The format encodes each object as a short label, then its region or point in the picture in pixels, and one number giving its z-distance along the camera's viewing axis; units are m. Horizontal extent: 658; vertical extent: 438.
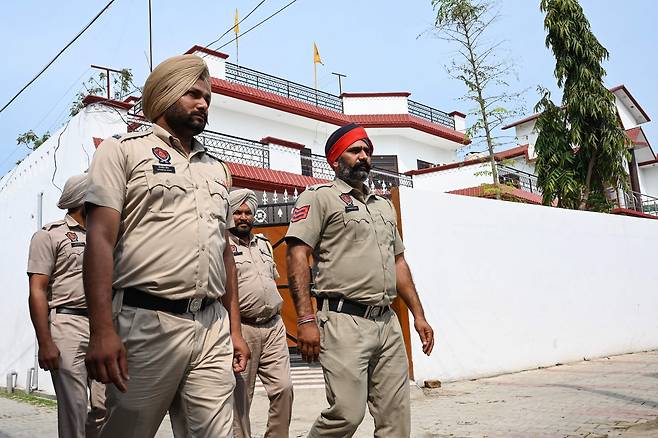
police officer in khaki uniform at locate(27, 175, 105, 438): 3.44
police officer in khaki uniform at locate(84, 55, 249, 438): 2.09
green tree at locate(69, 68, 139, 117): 15.91
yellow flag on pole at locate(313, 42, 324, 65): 21.77
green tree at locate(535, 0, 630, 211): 14.11
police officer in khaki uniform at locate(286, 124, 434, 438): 3.05
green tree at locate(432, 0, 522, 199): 14.05
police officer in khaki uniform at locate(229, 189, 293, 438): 4.04
